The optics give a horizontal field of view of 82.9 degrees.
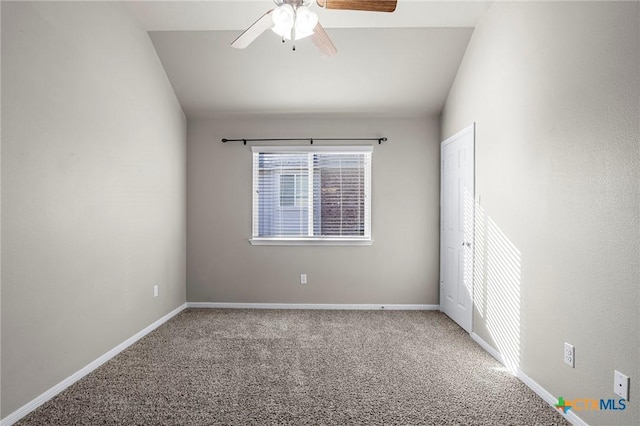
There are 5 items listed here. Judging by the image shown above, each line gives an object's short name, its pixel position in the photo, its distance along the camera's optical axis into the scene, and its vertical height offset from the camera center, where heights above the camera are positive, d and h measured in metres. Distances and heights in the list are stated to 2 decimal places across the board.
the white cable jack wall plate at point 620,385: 1.68 -0.81
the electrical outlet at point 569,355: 2.05 -0.82
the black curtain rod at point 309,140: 4.44 +0.88
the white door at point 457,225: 3.56 -0.14
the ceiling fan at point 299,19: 2.08 +1.17
